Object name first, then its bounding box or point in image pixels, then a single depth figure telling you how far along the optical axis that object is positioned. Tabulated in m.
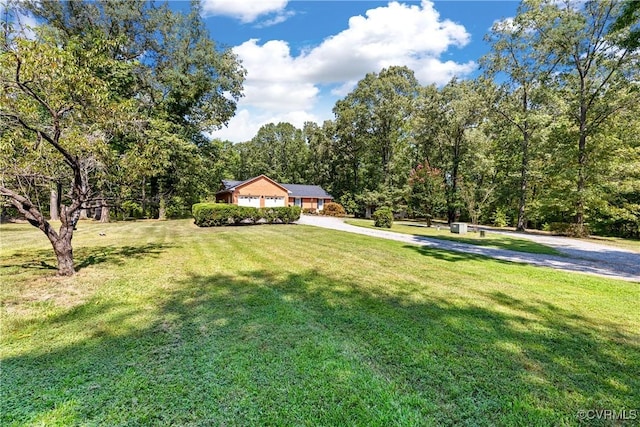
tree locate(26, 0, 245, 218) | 18.12
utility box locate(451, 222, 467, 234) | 16.91
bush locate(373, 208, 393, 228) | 19.33
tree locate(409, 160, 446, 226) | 22.58
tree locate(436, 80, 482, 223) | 23.69
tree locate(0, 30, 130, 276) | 4.85
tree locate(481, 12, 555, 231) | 18.28
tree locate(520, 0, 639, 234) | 15.35
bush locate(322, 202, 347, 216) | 33.31
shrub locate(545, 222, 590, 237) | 16.47
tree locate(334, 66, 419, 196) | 29.97
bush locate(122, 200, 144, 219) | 28.14
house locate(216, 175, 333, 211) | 29.16
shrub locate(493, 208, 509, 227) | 25.29
